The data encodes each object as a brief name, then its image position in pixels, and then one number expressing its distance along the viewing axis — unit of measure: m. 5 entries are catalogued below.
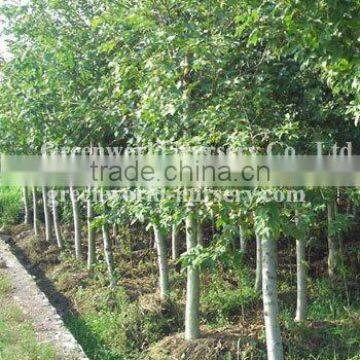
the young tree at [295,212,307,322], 5.07
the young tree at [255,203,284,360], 3.83
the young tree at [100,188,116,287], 6.39
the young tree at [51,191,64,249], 8.59
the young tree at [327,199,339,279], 5.91
